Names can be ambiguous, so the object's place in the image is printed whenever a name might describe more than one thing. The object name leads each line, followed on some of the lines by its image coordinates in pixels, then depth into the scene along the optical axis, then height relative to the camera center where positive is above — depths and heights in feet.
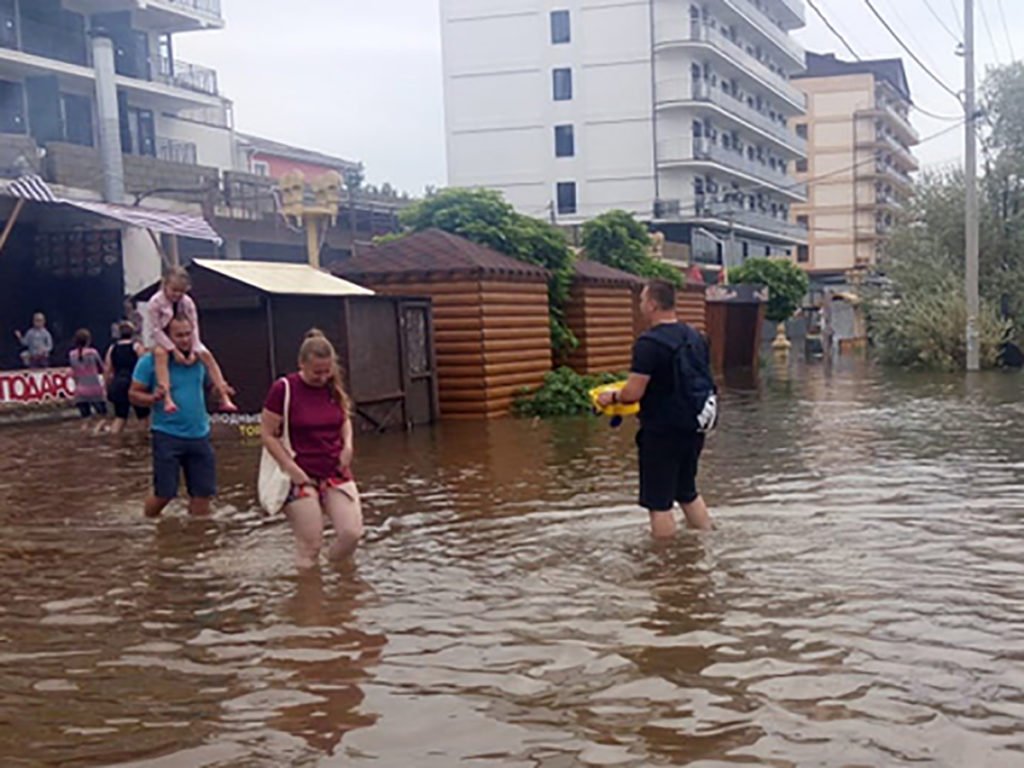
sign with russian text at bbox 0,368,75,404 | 58.75 -3.16
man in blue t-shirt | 26.63 -2.38
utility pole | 85.81 +6.13
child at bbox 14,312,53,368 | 67.21 -1.16
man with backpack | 22.85 -1.98
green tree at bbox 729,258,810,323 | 131.75 +1.45
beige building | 282.36 +30.06
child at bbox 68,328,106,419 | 57.62 -2.45
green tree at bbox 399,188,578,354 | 63.36 +3.95
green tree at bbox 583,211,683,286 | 89.30 +4.23
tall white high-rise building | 192.75 +32.60
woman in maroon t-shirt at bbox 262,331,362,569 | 21.54 -2.52
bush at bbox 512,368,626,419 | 56.54 -4.77
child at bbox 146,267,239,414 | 26.32 -0.30
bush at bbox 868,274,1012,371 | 90.68 -3.57
